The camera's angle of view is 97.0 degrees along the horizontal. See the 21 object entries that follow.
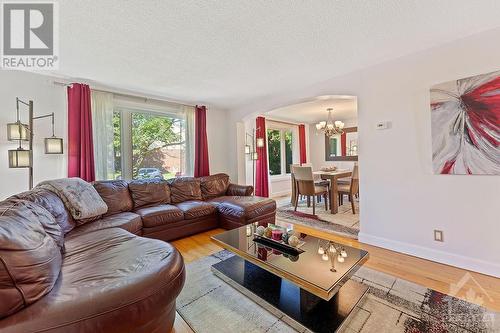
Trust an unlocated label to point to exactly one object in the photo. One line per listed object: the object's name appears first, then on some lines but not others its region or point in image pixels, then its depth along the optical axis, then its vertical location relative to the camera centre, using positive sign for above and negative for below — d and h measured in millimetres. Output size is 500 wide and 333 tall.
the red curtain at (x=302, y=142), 6980 +786
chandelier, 4973 +887
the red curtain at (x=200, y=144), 4438 +517
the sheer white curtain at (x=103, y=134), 3273 +576
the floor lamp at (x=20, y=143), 2367 +344
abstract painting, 2021 +368
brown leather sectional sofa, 999 -611
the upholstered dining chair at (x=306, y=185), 4220 -362
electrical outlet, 2338 -761
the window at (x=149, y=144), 3711 +492
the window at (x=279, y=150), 6434 +527
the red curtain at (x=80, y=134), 3037 +539
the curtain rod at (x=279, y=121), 6100 +1348
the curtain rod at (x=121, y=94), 3009 +1256
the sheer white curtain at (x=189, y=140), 4370 +597
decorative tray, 1803 -665
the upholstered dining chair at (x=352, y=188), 4266 -438
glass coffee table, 1412 -728
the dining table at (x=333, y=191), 4262 -476
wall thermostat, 2670 +499
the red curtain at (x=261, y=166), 5621 +58
